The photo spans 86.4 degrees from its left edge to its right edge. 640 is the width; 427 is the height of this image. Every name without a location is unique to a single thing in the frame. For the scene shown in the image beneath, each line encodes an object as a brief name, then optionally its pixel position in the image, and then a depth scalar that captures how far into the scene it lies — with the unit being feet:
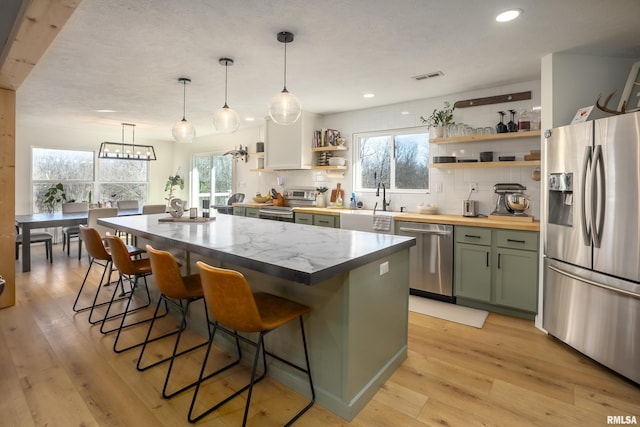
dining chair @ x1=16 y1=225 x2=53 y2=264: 16.71
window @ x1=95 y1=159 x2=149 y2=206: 24.99
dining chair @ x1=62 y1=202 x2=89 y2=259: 18.79
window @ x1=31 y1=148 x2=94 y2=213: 22.06
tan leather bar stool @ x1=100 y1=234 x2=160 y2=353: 8.46
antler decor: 8.39
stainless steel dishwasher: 11.75
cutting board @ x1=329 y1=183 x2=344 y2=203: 17.26
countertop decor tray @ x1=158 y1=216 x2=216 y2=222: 10.94
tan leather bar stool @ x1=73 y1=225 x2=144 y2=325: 10.04
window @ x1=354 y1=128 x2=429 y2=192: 14.85
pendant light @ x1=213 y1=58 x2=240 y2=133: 10.07
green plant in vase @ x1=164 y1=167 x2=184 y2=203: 27.00
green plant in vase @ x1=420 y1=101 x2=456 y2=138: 13.26
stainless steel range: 16.79
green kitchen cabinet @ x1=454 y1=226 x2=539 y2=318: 10.29
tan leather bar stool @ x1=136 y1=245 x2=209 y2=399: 6.70
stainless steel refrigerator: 7.14
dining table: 15.15
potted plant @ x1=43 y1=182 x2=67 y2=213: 21.34
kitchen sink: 13.01
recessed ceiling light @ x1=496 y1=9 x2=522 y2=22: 7.23
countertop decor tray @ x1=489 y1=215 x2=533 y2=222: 10.83
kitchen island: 5.89
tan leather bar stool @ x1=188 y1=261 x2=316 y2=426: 5.23
